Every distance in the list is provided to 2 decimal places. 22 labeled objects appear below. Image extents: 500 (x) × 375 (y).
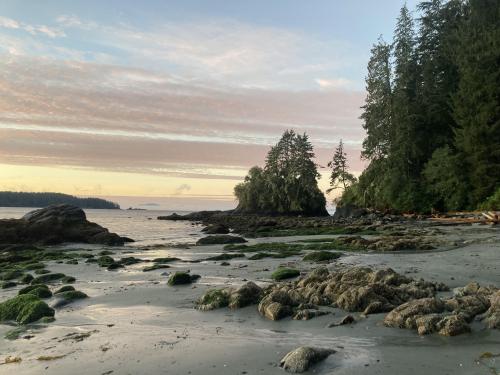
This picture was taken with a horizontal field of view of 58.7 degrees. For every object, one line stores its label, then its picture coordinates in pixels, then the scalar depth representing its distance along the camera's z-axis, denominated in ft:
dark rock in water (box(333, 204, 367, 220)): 191.29
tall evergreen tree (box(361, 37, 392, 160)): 186.70
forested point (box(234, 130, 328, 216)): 309.63
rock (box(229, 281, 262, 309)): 31.55
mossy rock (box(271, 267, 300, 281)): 43.56
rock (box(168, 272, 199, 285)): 44.65
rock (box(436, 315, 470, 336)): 21.15
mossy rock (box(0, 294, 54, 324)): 32.68
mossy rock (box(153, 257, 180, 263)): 68.33
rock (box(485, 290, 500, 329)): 21.53
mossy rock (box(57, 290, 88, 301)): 39.43
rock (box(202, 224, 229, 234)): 154.53
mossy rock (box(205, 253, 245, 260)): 67.38
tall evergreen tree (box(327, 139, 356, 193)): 264.11
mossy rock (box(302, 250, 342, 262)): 56.95
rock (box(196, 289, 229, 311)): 32.22
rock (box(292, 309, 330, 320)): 26.96
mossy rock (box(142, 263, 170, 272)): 59.15
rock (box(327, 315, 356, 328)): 25.04
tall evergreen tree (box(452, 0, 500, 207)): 131.23
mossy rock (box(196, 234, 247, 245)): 101.76
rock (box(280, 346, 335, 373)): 18.45
